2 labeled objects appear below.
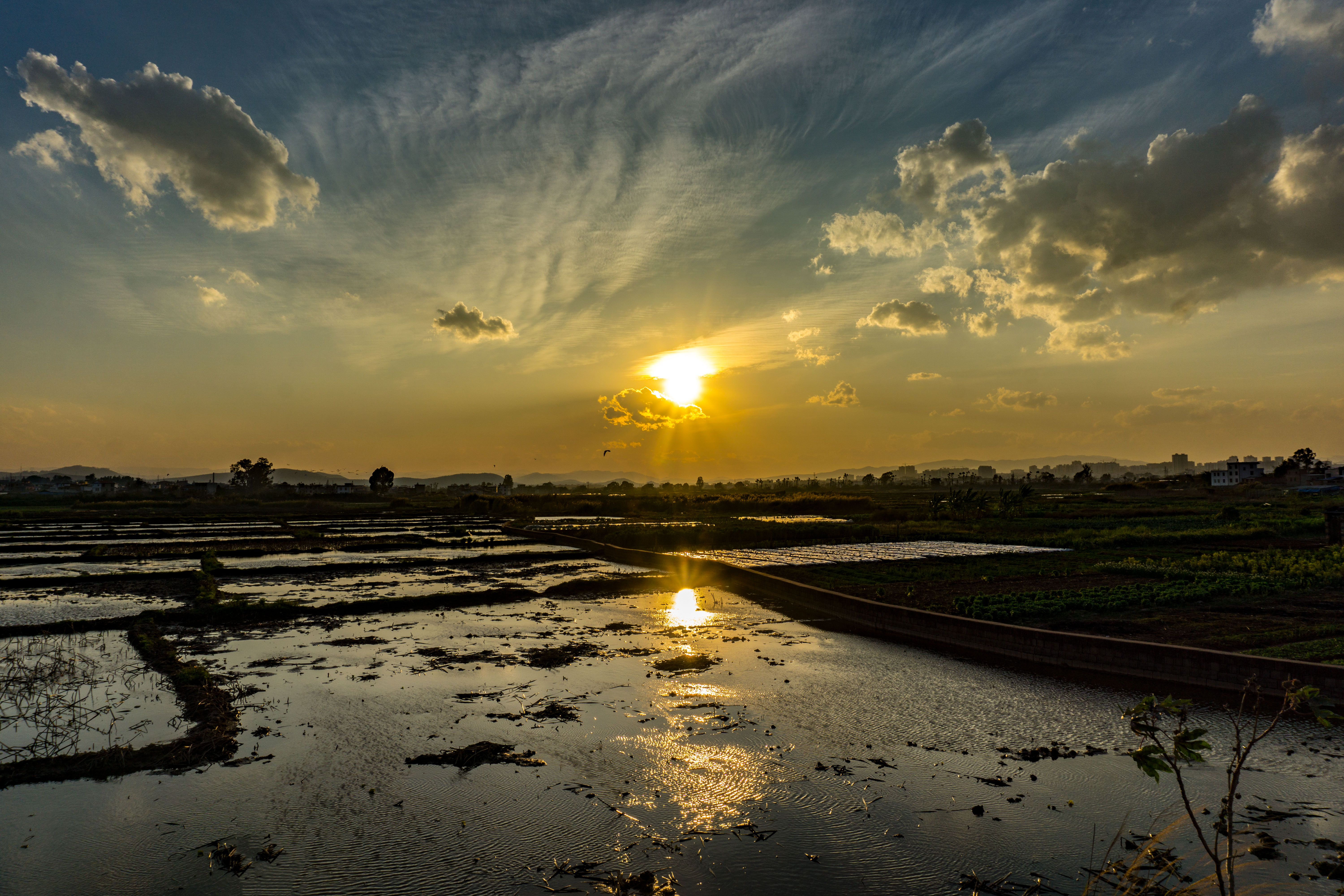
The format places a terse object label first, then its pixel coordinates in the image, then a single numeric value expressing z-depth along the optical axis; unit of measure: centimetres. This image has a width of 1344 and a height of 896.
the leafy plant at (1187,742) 370
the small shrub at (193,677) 1512
